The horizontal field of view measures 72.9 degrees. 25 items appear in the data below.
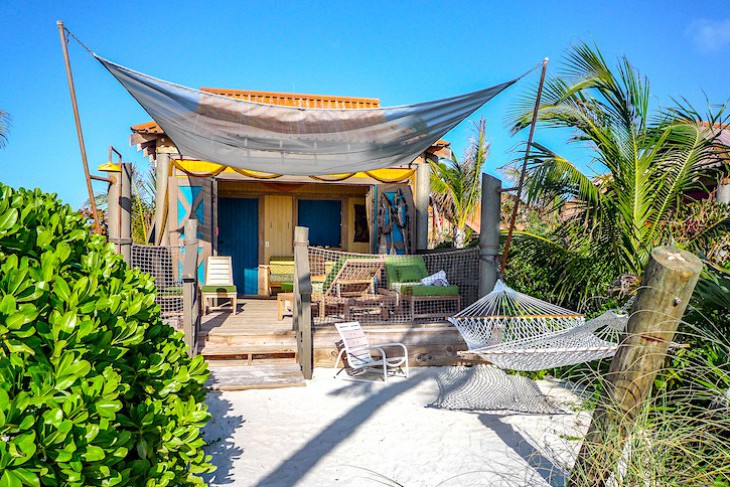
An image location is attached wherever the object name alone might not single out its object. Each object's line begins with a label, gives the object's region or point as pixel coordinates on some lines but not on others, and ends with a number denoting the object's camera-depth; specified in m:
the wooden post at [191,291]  5.10
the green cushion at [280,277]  8.86
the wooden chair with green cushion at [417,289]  5.94
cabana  4.91
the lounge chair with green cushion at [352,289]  6.05
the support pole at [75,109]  3.80
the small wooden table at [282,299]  6.47
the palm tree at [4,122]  11.25
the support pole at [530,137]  4.17
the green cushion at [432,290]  5.91
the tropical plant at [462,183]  11.83
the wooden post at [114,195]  5.96
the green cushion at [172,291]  5.89
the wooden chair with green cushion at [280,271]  8.93
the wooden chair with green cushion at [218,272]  7.69
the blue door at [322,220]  10.11
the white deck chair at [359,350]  5.17
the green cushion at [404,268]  6.41
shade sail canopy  4.55
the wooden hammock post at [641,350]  1.87
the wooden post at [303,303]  5.22
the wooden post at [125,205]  5.97
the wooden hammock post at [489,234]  5.24
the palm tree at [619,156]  5.12
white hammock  3.40
